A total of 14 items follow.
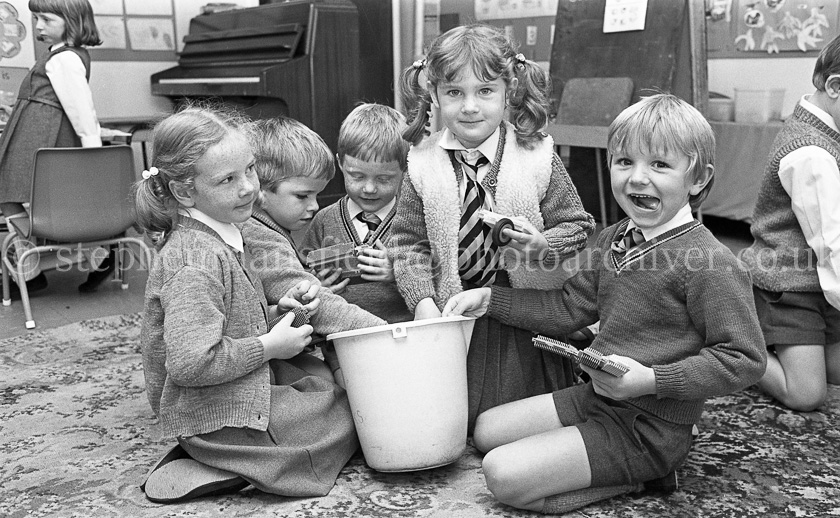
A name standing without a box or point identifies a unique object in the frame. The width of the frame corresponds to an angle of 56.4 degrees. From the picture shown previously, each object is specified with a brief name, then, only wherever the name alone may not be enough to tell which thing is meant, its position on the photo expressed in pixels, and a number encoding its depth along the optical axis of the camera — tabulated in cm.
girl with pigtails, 170
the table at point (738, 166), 379
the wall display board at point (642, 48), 339
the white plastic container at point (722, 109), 402
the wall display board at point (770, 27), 392
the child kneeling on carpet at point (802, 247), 189
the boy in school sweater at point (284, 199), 170
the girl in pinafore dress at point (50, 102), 305
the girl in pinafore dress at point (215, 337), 145
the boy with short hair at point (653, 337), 138
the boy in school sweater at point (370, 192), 191
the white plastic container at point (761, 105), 384
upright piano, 390
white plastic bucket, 148
